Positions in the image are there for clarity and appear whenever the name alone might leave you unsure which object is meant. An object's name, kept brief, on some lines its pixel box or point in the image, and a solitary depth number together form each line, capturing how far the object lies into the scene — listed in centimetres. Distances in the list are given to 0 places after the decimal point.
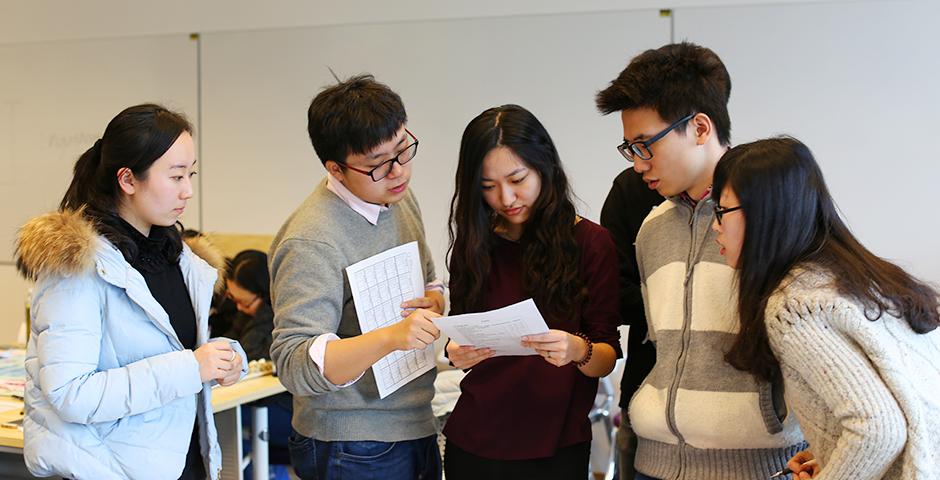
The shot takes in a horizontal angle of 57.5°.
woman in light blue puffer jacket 165
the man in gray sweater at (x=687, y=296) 154
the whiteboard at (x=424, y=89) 419
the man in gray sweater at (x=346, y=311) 163
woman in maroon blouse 171
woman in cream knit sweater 128
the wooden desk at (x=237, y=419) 289
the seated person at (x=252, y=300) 350
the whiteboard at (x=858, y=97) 376
